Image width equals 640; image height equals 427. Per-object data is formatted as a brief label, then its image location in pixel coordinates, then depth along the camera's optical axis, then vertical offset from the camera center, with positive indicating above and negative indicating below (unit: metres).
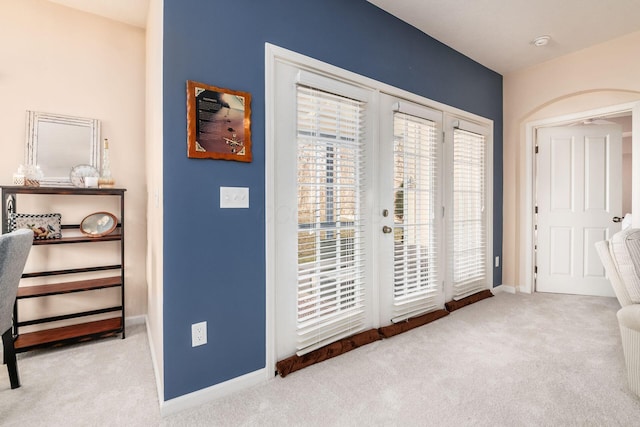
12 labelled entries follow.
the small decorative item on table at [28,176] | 2.17 +0.28
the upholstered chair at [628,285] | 1.70 -0.43
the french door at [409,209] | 2.58 +0.04
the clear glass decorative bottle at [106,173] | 2.50 +0.34
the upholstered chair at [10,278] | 1.59 -0.35
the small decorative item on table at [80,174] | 2.47 +0.33
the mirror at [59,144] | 2.37 +0.56
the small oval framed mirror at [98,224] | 2.54 -0.09
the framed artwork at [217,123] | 1.67 +0.52
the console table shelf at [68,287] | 2.20 -0.57
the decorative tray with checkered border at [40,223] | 2.26 -0.07
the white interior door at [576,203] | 3.57 +0.13
